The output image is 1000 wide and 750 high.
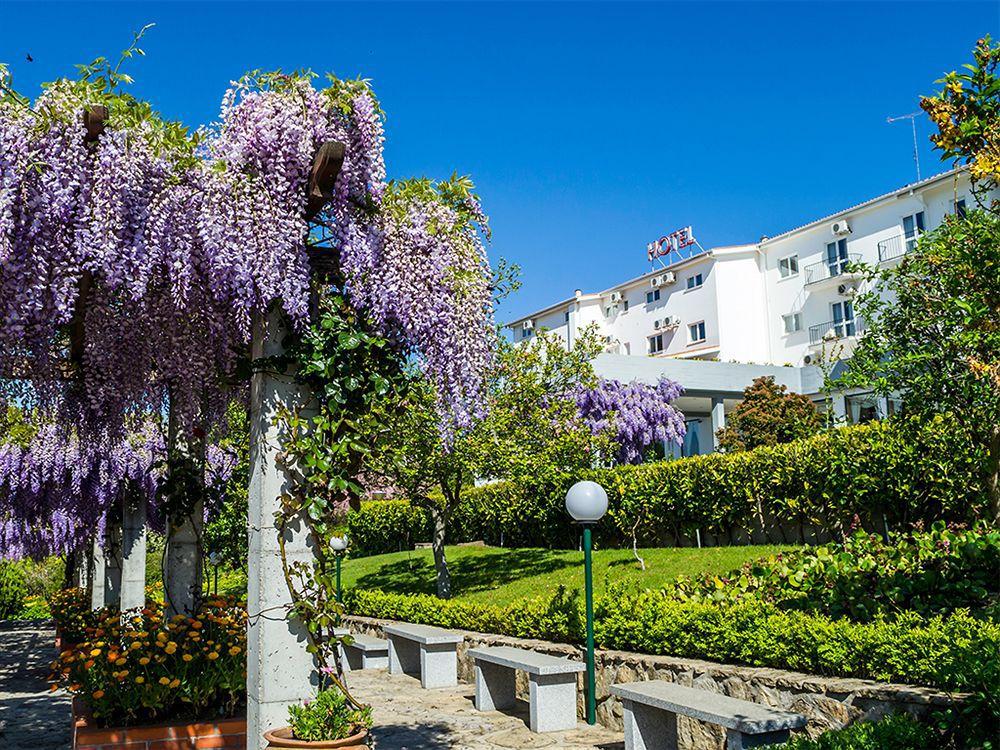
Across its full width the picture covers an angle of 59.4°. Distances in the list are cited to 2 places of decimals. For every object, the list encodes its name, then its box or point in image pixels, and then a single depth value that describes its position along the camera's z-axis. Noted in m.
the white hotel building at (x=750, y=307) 28.78
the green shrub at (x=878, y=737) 4.64
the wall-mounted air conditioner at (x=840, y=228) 31.66
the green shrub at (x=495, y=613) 9.12
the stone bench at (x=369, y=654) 11.91
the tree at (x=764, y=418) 24.62
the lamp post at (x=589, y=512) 7.82
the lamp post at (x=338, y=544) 12.53
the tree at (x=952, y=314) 4.19
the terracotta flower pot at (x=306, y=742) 4.35
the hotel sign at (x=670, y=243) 39.37
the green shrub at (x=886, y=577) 6.94
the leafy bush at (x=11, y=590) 23.86
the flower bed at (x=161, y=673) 6.00
